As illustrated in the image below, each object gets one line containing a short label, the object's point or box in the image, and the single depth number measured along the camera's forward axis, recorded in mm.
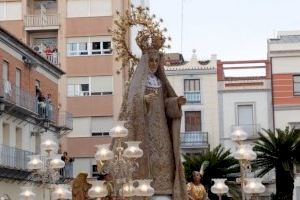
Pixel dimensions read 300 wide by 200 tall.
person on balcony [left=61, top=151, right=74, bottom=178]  39062
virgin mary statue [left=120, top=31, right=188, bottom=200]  10766
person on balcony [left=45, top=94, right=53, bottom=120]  39125
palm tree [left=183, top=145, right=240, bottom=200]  35250
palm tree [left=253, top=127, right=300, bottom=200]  33688
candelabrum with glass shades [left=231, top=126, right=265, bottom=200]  10047
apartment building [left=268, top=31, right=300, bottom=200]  45094
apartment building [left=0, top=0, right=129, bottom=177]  44906
